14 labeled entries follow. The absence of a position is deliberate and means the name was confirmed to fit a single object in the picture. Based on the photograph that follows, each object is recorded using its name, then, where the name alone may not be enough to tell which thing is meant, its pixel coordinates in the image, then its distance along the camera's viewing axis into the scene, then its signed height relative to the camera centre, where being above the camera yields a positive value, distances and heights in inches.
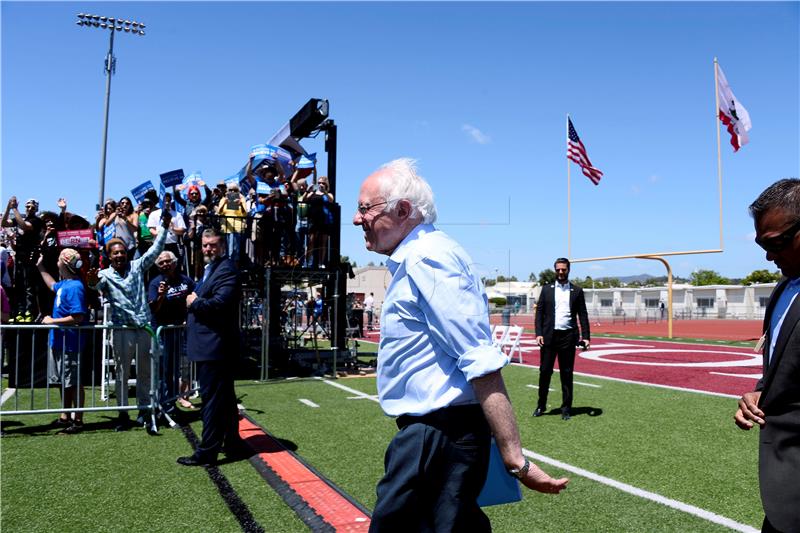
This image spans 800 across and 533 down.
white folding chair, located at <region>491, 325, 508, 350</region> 553.3 -41.0
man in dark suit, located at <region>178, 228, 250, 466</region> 212.5 -20.2
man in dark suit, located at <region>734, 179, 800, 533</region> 88.0 -14.1
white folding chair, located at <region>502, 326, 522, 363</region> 544.3 -46.8
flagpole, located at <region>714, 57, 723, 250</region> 821.9 +258.0
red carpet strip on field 157.0 -58.9
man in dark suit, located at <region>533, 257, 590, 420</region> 331.9 -16.4
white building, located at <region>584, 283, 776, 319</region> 2156.7 -36.8
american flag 937.5 +201.9
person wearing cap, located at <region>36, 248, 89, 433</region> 265.9 -13.3
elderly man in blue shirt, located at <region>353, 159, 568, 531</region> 79.0 -13.9
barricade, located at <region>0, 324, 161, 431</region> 268.2 -37.3
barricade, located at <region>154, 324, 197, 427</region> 283.1 -40.7
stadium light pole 940.1 +454.6
